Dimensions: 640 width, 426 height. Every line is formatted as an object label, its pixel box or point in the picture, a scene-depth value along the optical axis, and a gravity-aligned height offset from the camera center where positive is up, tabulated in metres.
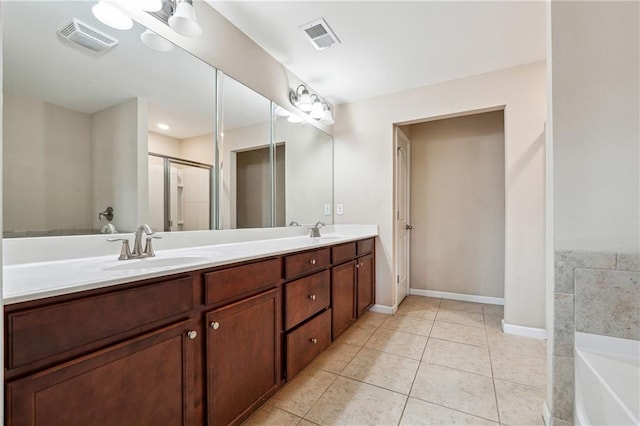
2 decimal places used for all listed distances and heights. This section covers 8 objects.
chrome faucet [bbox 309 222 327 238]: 2.56 -0.18
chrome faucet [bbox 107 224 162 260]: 1.25 -0.15
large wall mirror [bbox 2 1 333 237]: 1.09 +0.40
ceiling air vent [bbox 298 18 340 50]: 1.83 +1.22
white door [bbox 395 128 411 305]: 2.98 -0.02
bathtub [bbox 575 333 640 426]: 0.88 -0.61
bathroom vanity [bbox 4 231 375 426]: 0.71 -0.45
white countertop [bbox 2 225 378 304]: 0.74 -0.20
